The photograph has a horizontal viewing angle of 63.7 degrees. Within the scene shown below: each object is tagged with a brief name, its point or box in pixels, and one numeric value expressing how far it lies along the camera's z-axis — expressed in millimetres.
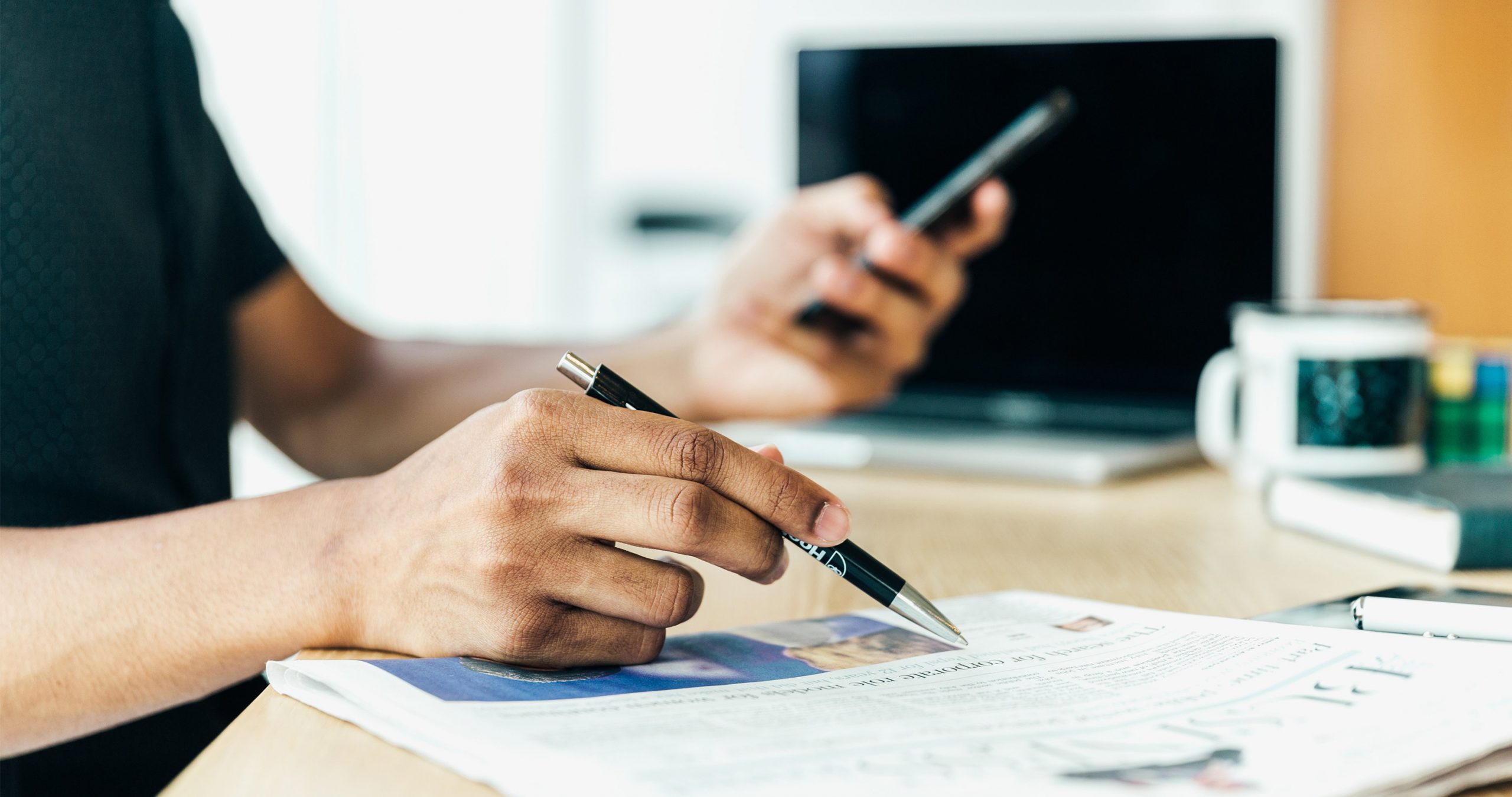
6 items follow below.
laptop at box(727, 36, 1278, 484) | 1146
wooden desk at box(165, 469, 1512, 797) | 349
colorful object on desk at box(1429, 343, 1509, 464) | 930
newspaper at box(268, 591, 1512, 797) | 312
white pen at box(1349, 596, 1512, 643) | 446
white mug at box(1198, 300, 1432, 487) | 846
